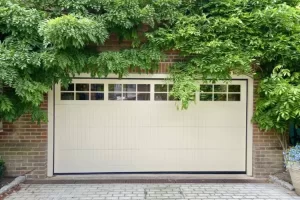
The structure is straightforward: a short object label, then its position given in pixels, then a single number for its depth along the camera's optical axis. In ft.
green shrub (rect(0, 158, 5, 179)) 19.74
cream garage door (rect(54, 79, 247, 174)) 21.79
